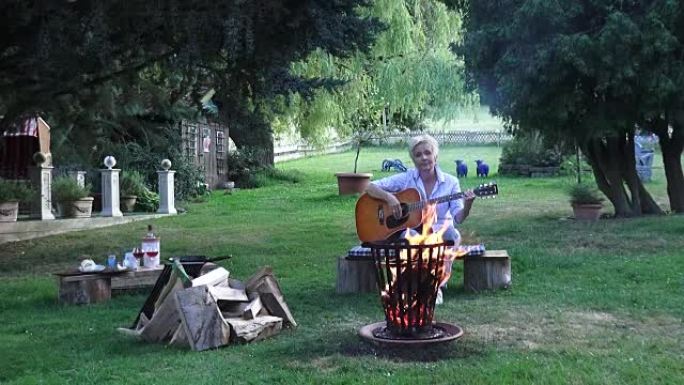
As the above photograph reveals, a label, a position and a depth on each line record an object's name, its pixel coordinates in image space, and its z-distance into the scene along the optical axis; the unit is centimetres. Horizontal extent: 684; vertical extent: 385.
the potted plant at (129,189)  1694
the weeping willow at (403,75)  2038
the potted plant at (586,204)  1377
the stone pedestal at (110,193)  1563
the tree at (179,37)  762
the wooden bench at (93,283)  742
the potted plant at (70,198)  1481
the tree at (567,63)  1153
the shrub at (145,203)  1741
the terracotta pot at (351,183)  1947
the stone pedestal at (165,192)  1700
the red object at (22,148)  1648
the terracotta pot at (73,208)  1490
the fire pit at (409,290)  516
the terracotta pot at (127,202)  1689
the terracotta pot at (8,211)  1329
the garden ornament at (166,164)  1695
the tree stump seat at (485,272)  747
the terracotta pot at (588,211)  1376
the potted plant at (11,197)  1328
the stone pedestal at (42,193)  1412
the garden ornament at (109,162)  1555
